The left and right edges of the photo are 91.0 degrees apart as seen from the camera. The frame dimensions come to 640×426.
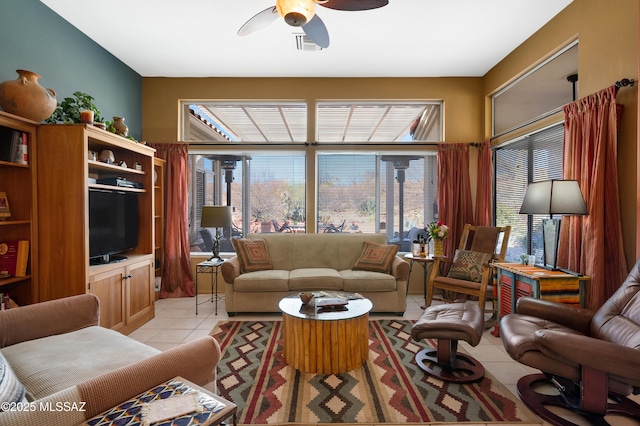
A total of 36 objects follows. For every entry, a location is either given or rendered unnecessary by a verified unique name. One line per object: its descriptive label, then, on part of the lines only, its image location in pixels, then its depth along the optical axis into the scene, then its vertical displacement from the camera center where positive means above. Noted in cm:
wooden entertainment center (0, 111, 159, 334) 254 -2
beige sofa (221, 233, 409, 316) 362 -88
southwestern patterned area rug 189 -124
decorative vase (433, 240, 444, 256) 406 -50
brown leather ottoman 219 -90
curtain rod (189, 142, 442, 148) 461 +95
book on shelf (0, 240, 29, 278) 243 -39
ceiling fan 193 +139
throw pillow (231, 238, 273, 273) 389 -58
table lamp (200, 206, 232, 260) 396 -11
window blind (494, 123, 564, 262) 333 +40
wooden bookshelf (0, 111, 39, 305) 252 -4
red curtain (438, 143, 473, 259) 448 +29
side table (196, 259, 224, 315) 387 -85
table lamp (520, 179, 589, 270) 250 +4
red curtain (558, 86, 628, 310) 246 +5
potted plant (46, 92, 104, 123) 286 +91
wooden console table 258 -65
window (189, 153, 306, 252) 480 +29
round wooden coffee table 235 -100
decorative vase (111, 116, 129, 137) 326 +86
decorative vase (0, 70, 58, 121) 236 +85
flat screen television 293 -15
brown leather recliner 163 -79
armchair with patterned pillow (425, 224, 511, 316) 351 -67
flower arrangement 400 -28
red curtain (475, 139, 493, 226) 432 +28
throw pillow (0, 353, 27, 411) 107 -63
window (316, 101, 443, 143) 474 +133
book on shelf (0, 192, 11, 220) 243 +1
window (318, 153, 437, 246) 479 +26
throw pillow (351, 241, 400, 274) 385 -62
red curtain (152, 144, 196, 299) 449 -26
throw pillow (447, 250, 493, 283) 364 -66
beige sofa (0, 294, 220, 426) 106 -71
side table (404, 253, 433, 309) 394 -66
